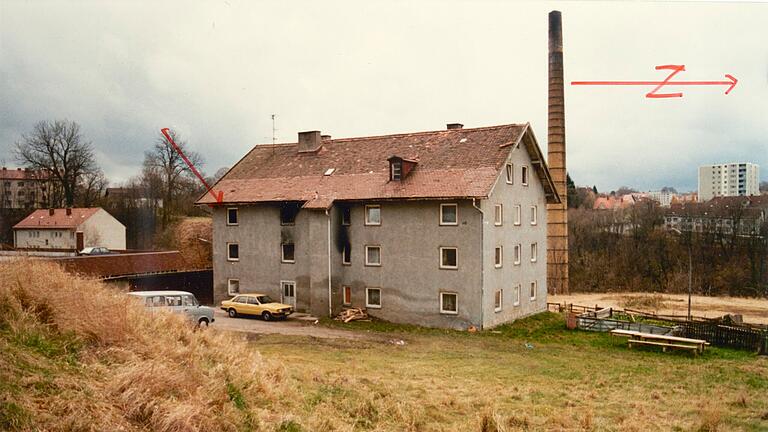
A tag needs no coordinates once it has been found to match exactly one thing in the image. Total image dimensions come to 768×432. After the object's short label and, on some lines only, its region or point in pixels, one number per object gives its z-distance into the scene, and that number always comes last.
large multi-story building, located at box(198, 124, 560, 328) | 26.88
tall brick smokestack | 41.34
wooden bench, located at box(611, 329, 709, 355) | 22.72
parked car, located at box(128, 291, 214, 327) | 22.39
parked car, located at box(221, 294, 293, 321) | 28.77
